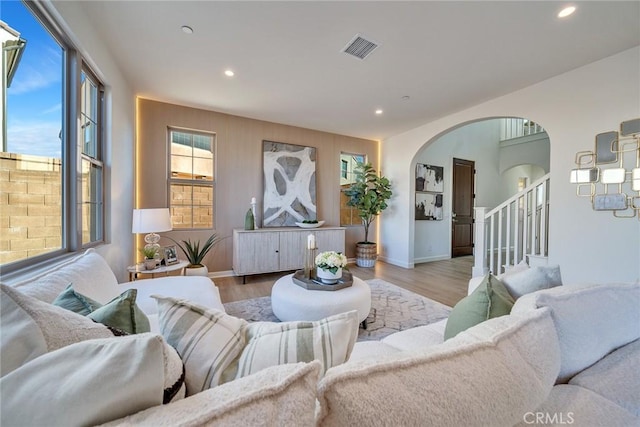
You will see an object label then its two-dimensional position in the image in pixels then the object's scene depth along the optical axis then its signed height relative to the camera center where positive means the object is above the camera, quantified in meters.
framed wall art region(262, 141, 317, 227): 4.11 +0.50
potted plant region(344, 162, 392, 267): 4.61 +0.24
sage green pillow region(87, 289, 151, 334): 0.68 -0.31
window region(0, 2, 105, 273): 1.23 +0.45
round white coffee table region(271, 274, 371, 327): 1.87 -0.75
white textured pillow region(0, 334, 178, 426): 0.36 -0.29
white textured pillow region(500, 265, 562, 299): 1.11 -0.34
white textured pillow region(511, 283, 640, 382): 0.78 -0.39
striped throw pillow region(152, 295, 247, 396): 0.57 -0.35
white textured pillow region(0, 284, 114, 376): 0.52 -0.29
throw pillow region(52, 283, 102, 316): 0.79 -0.32
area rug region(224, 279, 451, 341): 2.24 -1.11
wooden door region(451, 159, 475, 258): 5.54 +0.08
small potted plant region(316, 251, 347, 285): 2.15 -0.51
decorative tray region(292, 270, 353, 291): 2.08 -0.66
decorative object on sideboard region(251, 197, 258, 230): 3.78 -0.02
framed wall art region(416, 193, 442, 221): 5.12 +0.11
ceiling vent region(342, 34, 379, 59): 2.10 +1.54
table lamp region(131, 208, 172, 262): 2.36 -0.11
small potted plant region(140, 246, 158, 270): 2.39 -0.47
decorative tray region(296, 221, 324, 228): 4.20 -0.24
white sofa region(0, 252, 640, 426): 0.40 -0.35
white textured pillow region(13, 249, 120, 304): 0.95 -0.33
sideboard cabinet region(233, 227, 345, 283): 3.53 -0.60
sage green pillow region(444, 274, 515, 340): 0.96 -0.40
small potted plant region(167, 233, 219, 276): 2.78 -0.67
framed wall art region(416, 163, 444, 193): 5.08 +0.74
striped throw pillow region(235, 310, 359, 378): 0.59 -0.35
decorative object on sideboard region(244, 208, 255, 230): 3.72 -0.16
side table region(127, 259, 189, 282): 2.32 -0.59
